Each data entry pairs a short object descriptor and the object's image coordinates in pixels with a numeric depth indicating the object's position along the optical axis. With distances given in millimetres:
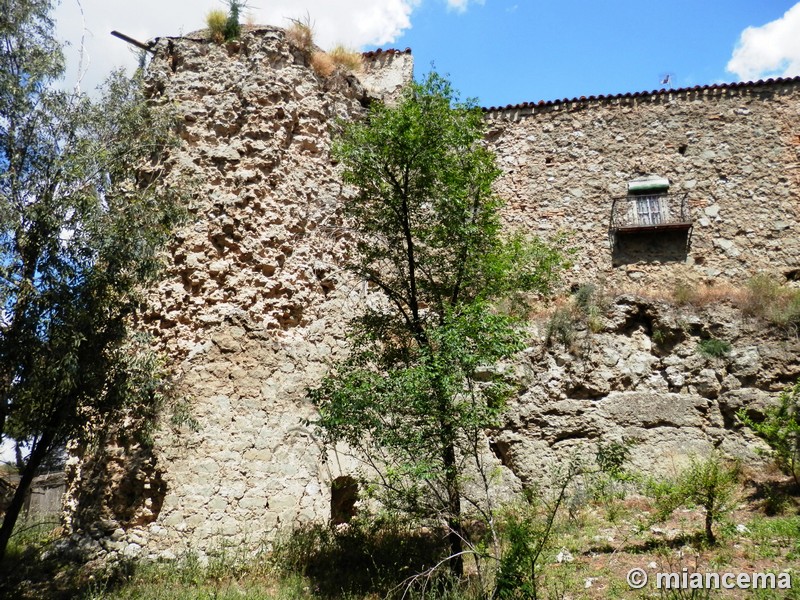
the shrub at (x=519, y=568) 7227
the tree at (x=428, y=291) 7973
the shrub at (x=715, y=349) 12203
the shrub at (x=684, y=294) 13203
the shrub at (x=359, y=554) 8961
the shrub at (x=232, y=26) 12438
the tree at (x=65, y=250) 8250
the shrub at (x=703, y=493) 8992
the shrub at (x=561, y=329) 12656
